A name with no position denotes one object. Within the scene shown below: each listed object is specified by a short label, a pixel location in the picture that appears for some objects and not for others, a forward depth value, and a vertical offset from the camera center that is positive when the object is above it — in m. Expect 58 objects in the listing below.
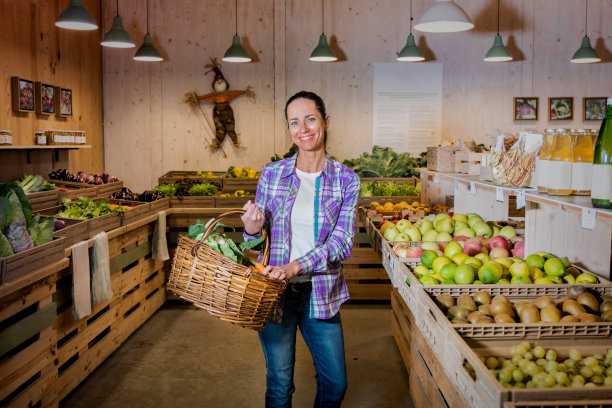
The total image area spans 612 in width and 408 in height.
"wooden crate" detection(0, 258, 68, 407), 2.63 -0.92
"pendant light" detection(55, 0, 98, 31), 4.70 +1.19
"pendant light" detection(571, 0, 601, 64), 6.66 +1.26
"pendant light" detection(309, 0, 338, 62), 6.67 +1.27
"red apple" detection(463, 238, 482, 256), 3.12 -0.49
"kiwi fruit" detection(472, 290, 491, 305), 2.36 -0.58
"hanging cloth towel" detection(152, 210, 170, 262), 5.10 -0.74
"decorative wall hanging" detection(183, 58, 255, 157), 7.46 +0.78
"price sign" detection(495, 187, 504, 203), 2.69 -0.16
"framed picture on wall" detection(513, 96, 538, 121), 7.70 +0.75
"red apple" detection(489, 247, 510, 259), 3.00 -0.50
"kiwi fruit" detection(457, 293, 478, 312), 2.29 -0.59
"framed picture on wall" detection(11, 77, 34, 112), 5.30 +0.62
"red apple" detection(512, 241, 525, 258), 3.07 -0.49
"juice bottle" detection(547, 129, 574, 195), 2.13 -0.01
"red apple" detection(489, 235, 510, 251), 3.15 -0.47
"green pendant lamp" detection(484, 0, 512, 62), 6.62 +1.27
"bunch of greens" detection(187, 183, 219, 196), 5.78 -0.31
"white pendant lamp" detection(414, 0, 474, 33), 4.48 +1.15
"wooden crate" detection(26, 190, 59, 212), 4.19 -0.31
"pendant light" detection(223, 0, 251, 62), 6.58 +1.24
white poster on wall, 7.60 +0.73
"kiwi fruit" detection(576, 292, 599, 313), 2.17 -0.55
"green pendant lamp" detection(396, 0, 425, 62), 6.53 +1.25
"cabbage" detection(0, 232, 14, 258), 2.67 -0.42
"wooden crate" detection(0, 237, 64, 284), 2.62 -0.51
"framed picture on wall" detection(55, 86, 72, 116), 6.20 +0.65
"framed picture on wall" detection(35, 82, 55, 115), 5.75 +0.63
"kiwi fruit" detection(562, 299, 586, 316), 2.12 -0.56
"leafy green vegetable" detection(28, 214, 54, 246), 3.07 -0.40
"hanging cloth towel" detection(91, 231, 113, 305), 3.73 -0.77
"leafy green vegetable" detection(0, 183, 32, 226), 2.89 -0.19
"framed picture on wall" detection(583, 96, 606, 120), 7.70 +0.71
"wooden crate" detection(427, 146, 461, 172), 4.19 +0.01
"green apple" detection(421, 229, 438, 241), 3.72 -0.50
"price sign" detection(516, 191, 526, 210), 2.45 -0.17
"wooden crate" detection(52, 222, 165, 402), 3.43 -1.12
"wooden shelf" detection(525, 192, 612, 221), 1.76 -0.15
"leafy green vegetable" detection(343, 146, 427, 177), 6.80 -0.05
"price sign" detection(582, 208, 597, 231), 1.80 -0.19
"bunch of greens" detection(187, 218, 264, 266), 2.21 -0.34
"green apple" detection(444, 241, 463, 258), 3.06 -0.49
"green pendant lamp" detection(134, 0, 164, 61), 6.39 +1.22
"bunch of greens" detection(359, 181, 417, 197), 6.07 -0.32
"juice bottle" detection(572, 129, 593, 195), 2.08 +0.00
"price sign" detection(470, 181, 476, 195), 3.19 -0.16
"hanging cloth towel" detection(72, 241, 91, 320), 3.46 -0.77
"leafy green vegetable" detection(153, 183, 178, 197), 5.74 -0.31
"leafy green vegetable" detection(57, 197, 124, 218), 4.11 -0.37
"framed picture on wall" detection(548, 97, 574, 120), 7.71 +0.71
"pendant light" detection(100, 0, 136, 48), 5.68 +1.24
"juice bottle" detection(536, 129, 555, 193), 2.21 +0.00
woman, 2.34 -0.36
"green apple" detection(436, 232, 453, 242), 3.61 -0.50
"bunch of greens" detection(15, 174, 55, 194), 4.38 -0.19
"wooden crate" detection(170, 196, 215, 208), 5.64 -0.43
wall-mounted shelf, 4.86 +0.12
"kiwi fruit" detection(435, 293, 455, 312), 2.34 -0.59
